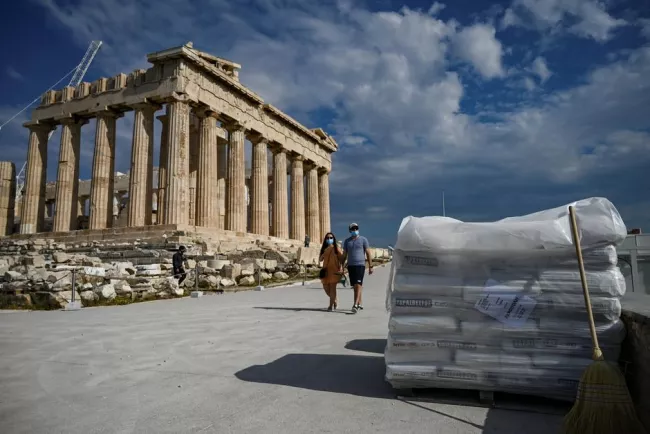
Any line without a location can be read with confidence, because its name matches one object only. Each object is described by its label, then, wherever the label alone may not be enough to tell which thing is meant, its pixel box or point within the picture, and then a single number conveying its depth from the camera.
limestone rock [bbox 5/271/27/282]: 11.89
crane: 96.12
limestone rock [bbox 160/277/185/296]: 13.38
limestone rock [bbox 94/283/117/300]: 11.70
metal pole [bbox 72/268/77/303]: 10.88
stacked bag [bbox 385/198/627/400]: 3.17
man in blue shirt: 9.07
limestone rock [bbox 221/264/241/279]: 16.65
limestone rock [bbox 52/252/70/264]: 17.84
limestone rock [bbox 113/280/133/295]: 12.45
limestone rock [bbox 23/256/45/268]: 16.30
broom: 2.38
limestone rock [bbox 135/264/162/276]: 14.43
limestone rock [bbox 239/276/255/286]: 16.76
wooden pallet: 3.22
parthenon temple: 23.95
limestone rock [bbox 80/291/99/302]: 11.47
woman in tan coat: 9.12
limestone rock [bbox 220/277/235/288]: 15.62
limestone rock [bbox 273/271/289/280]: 19.69
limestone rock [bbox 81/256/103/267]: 16.44
